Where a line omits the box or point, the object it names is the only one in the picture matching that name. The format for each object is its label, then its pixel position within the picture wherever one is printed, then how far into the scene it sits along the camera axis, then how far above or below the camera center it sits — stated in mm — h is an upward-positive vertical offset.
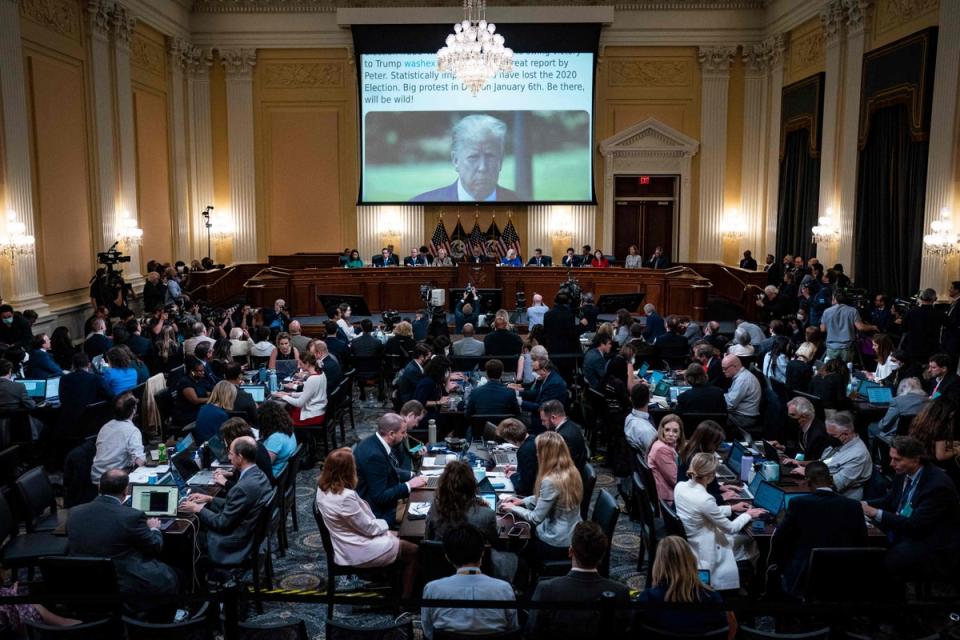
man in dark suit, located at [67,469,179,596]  4930 -1789
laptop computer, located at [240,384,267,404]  8680 -1679
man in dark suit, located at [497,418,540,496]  6051 -1633
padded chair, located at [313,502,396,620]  5500 -2191
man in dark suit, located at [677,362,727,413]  8055 -1594
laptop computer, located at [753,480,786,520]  5668 -1814
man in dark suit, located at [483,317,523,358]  11172 -1490
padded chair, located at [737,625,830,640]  3805 -1827
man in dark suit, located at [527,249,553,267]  19391 -765
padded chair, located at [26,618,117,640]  4023 -1902
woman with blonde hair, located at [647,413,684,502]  6273 -1677
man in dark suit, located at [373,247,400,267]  19438 -753
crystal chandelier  14008 +2827
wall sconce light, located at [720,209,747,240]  21094 +13
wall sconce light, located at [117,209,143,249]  16531 -93
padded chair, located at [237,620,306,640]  3824 -1898
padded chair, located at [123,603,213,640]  4109 -1955
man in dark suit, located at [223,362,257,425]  7883 -1605
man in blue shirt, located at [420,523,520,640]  4133 -1765
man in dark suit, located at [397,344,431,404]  8914 -1580
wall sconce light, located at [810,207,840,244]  16297 -62
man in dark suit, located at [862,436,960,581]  5359 -1855
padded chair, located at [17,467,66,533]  6023 -1947
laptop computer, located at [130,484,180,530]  5605 -1789
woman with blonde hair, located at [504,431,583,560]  5484 -1748
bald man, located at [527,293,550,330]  14047 -1401
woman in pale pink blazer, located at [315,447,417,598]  5430 -1868
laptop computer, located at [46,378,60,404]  8852 -1705
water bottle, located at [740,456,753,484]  6383 -1797
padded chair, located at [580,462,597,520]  6109 -1861
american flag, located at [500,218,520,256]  21297 -296
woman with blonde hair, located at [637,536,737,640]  3996 -1721
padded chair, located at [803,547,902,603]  4883 -1983
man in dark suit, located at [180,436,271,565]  5574 -1869
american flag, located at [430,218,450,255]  21344 -325
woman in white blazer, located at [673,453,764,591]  5175 -1823
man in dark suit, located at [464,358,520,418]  8016 -1627
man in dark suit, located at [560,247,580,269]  19281 -754
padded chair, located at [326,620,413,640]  3729 -1760
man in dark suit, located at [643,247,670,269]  19469 -763
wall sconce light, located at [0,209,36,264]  12736 -181
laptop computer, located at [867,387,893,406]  8734 -1709
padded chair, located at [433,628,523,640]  3764 -1794
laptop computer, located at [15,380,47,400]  8781 -1671
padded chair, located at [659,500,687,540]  5473 -1912
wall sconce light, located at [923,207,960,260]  12406 -159
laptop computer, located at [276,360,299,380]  10141 -1681
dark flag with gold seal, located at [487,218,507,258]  21266 -468
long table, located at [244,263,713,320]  17719 -1188
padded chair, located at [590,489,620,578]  5434 -1862
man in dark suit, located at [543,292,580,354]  11547 -1391
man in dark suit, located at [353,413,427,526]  5922 -1713
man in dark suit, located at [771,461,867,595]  5160 -1790
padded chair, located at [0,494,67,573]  5656 -2149
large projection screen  20422 +2294
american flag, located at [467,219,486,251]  21312 -298
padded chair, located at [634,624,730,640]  3916 -1860
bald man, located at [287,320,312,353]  11594 -1551
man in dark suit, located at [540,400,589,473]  6566 -1540
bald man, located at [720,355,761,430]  8586 -1706
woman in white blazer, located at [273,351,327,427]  8734 -1773
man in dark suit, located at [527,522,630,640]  4086 -1772
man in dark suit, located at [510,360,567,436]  8414 -1625
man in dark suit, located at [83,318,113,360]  10312 -1426
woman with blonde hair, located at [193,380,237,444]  7227 -1589
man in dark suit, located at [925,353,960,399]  8047 -1388
